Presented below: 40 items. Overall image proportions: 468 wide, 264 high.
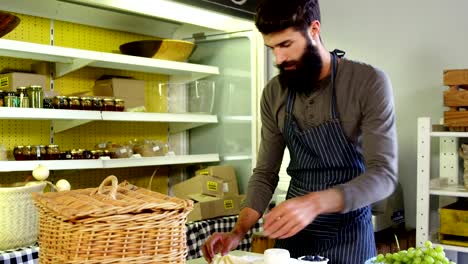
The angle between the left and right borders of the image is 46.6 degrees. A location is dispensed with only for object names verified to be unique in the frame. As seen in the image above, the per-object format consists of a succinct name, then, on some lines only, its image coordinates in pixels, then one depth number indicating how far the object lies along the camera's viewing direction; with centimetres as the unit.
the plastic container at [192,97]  353
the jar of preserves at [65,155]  268
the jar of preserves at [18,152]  254
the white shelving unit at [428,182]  281
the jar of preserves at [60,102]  264
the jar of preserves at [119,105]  289
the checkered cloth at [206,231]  279
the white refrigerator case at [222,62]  316
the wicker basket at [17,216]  205
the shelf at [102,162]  248
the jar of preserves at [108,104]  283
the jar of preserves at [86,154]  277
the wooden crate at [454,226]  277
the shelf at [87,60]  251
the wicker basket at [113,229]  104
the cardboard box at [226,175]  329
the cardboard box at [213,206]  299
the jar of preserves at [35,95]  254
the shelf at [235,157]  343
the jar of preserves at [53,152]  261
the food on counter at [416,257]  123
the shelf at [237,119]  343
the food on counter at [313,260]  134
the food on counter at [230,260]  137
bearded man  168
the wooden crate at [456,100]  277
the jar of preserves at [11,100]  245
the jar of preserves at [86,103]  274
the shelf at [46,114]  242
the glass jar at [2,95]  245
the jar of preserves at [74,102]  269
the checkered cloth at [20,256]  204
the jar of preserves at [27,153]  254
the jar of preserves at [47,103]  262
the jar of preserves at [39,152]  256
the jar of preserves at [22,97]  250
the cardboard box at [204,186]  320
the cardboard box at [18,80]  259
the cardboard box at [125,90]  305
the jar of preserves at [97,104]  279
